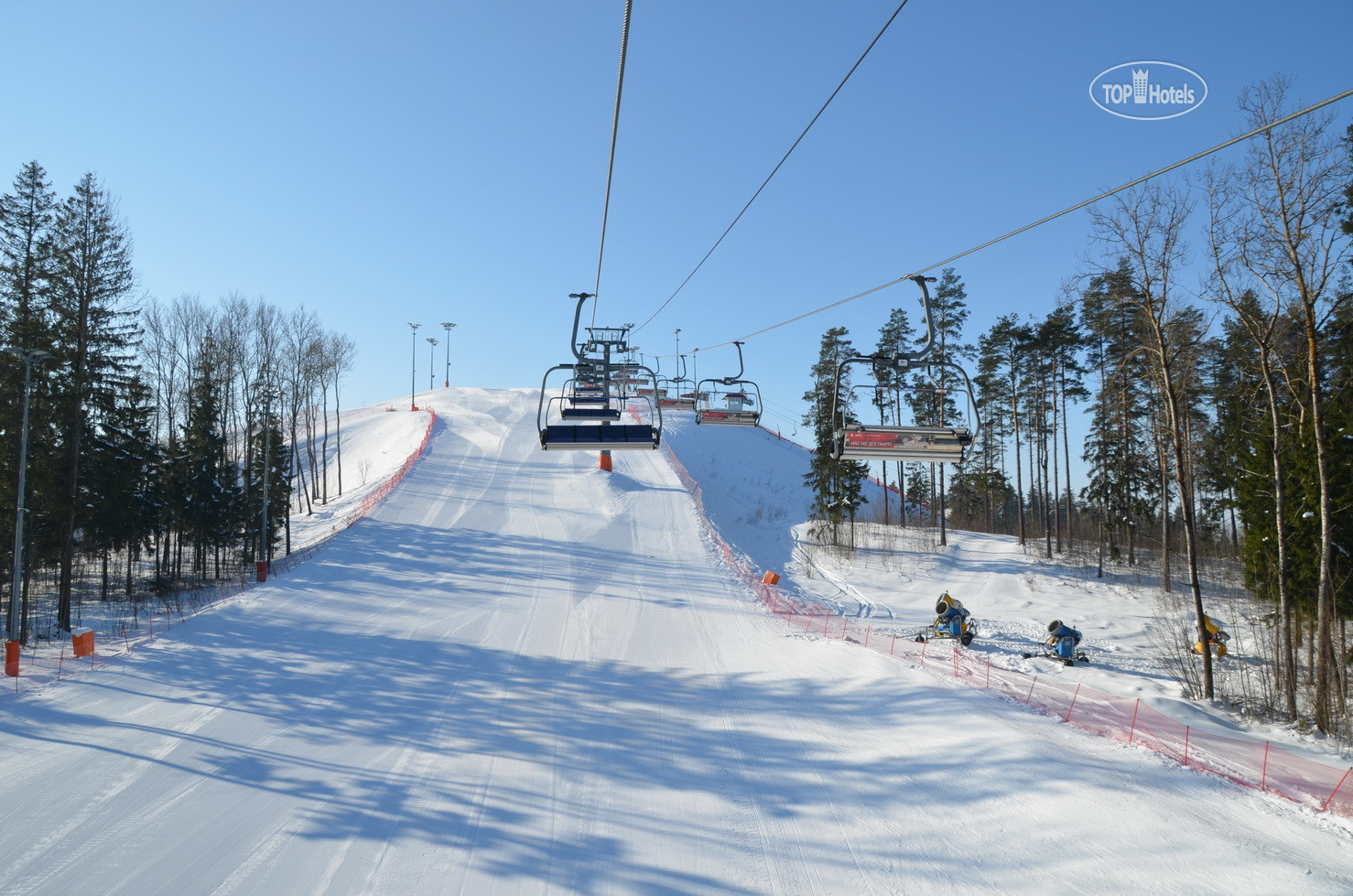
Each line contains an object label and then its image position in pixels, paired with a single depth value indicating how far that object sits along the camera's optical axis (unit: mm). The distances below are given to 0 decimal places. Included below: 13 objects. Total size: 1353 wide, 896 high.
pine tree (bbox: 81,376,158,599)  29062
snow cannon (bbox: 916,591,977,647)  21109
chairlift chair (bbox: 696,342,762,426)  19047
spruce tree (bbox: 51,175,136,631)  22734
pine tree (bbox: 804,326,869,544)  37344
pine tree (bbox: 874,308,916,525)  44150
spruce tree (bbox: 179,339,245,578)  34094
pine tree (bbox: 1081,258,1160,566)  31469
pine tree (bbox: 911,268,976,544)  38503
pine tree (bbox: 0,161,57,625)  22734
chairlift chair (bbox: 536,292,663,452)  13297
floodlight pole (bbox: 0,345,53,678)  16516
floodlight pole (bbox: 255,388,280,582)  24828
